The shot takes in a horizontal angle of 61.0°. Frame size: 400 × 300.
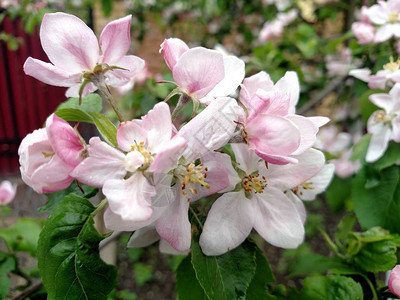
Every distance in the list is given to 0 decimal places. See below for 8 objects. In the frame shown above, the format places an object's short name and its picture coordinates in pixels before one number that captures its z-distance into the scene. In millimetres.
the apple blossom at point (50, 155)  111
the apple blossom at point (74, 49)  125
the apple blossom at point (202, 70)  122
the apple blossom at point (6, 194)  299
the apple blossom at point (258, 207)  131
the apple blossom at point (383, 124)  200
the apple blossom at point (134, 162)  102
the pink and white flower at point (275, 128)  112
